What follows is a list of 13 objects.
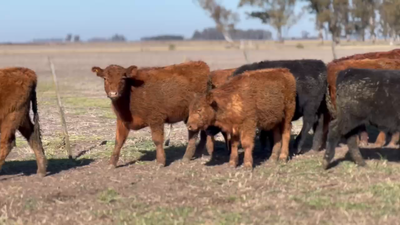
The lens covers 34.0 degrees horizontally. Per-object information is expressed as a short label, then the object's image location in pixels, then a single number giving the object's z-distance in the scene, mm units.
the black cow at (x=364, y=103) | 8414
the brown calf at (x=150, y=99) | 9188
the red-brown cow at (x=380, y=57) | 10570
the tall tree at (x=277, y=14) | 69188
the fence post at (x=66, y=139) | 10135
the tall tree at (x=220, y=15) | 72688
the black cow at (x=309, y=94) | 10148
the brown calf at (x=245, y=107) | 8930
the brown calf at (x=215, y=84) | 9656
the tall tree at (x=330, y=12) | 62812
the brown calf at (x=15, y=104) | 8375
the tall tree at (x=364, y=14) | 68438
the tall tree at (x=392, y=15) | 51462
